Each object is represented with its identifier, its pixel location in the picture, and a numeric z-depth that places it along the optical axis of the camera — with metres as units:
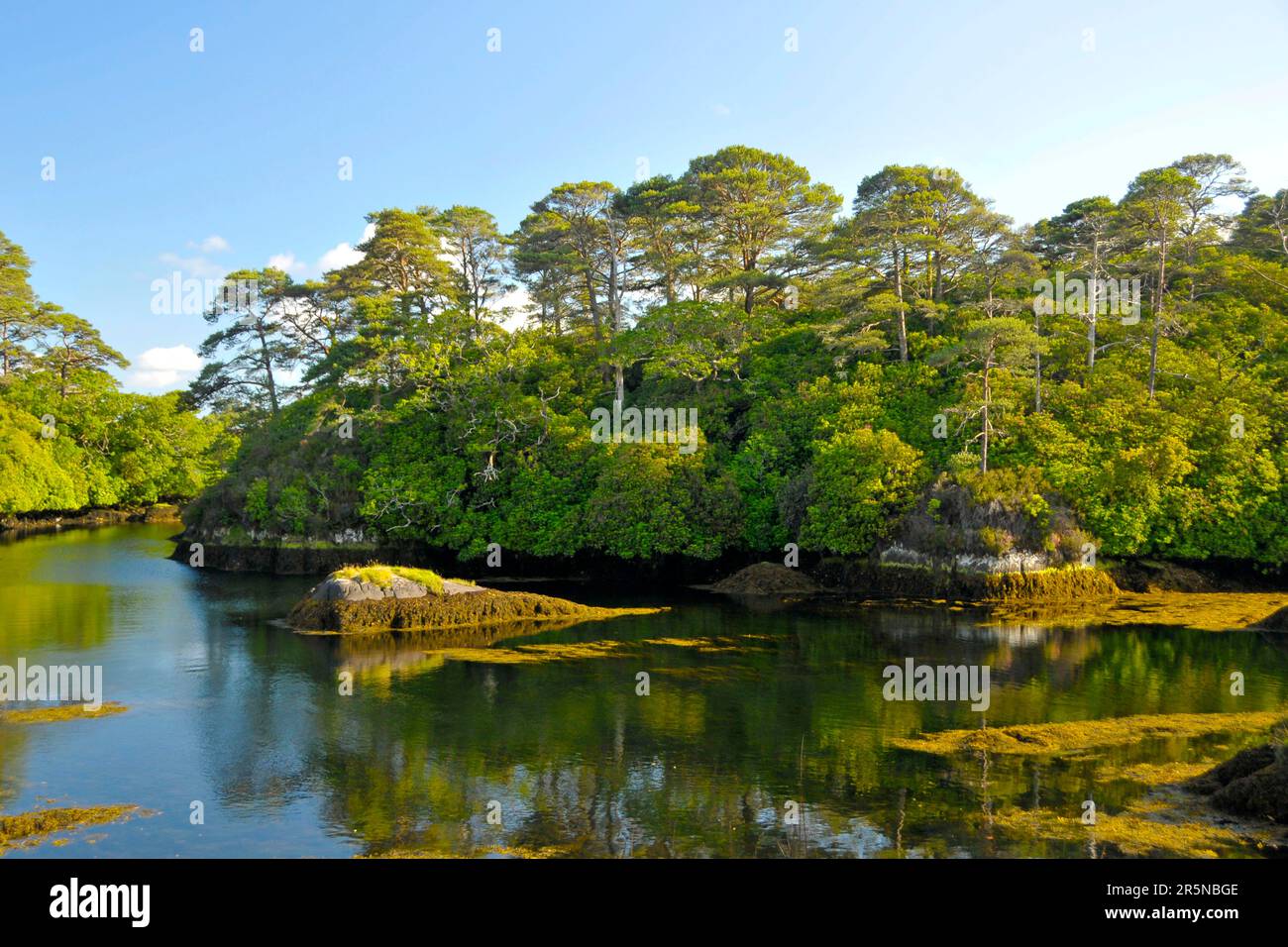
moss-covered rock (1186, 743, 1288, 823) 14.30
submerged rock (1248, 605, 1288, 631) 29.42
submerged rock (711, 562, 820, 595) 39.25
